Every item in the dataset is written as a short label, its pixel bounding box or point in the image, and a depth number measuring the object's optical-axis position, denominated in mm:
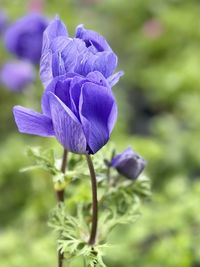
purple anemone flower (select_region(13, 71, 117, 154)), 430
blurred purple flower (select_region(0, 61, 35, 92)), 1142
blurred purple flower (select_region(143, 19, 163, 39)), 1819
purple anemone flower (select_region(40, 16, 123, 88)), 437
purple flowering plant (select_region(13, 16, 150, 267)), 432
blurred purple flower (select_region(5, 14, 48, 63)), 863
